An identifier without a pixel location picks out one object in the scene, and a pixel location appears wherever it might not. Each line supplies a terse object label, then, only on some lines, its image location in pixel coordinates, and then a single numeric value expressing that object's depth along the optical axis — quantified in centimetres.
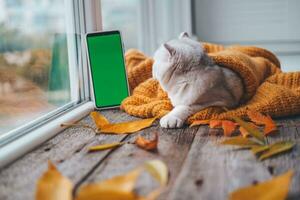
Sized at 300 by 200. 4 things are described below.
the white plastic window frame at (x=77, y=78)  98
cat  104
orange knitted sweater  104
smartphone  119
